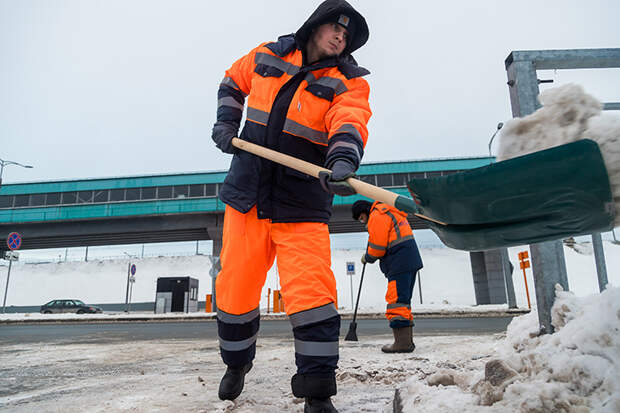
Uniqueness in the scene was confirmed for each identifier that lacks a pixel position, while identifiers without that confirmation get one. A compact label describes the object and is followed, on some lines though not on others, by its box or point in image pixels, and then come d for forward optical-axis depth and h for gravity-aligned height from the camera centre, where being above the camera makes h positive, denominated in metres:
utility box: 21.19 -0.17
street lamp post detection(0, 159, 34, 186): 20.92 +7.04
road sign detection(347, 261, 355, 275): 17.23 +0.92
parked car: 24.86 -0.85
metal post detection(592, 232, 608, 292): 2.62 +0.15
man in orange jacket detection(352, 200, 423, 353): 3.86 +0.33
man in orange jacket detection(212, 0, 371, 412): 1.81 +0.53
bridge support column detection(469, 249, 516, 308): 23.20 +0.56
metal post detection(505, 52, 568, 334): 2.32 +0.23
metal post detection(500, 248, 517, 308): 14.60 +0.28
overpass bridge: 23.69 +5.10
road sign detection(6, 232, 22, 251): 14.90 +2.04
